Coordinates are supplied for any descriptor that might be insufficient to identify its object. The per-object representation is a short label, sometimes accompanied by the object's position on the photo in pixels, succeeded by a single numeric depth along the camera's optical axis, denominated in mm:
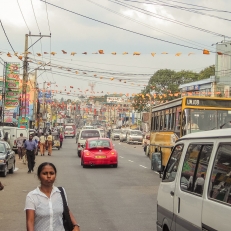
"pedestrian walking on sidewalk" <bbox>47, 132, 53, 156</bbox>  40562
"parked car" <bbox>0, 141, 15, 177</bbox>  22297
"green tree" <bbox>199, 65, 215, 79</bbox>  82562
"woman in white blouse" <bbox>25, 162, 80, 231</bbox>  5574
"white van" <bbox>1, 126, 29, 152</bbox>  43500
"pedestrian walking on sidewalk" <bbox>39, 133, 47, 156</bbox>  40519
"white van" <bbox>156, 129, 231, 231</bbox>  5535
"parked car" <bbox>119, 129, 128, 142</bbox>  80400
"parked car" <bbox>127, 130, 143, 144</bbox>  72000
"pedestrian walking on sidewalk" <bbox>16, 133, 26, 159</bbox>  34750
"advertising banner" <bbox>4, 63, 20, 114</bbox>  47231
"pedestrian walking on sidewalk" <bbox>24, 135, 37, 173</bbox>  25453
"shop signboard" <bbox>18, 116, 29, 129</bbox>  48250
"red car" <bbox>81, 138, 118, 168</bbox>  27656
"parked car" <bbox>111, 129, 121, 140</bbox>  89750
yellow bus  19266
